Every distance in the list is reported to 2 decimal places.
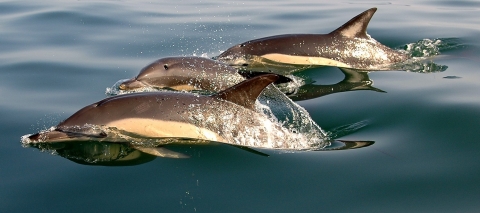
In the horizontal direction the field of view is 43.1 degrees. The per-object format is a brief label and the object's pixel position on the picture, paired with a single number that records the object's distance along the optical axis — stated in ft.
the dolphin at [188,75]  28.19
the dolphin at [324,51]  33.22
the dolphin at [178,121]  18.79
